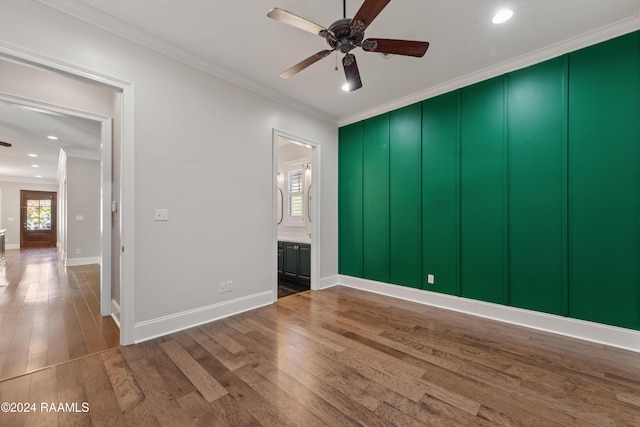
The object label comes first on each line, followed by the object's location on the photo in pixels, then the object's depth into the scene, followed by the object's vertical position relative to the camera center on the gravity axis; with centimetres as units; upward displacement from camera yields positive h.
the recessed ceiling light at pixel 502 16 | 222 +177
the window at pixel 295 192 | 569 +51
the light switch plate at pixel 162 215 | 263 +0
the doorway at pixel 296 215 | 438 -1
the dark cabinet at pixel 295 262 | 473 -92
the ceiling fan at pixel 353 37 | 170 +133
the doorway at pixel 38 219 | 1054 -16
